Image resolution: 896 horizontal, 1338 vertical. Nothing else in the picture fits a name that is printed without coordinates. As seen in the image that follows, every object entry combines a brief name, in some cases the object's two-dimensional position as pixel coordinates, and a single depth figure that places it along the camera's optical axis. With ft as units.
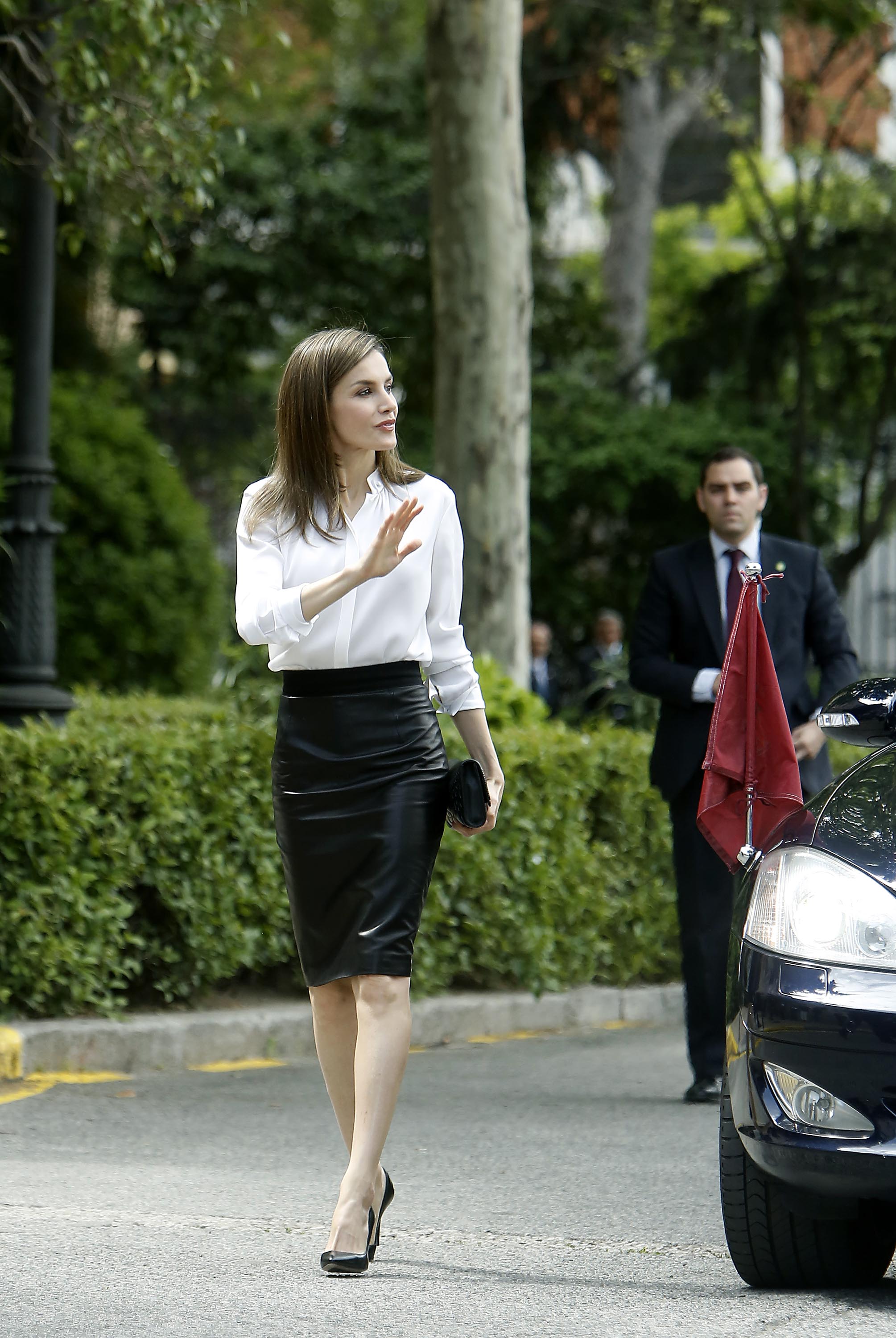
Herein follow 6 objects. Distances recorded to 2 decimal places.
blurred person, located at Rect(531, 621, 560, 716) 117.08
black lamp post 51.44
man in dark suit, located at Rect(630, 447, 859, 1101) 40.16
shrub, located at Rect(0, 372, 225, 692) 93.50
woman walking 25.50
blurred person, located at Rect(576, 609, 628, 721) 68.54
